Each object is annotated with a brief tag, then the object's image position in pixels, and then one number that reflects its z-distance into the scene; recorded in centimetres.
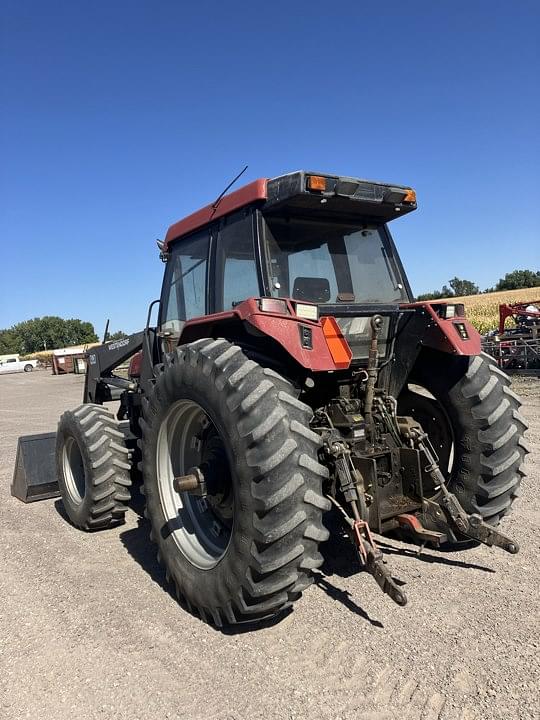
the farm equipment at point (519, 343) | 1518
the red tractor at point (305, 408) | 286
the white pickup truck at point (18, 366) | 4656
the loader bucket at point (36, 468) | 580
